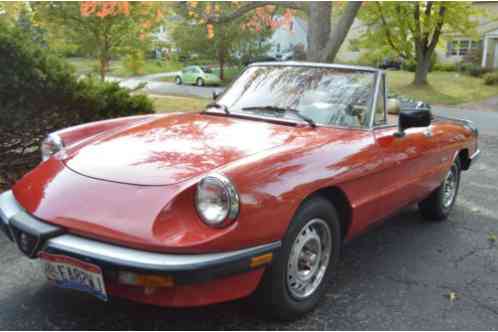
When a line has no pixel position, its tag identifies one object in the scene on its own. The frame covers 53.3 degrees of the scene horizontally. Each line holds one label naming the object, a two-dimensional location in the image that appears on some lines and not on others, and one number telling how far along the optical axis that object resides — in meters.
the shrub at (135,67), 33.31
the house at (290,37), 48.78
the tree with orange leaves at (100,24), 14.63
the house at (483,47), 36.28
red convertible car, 2.39
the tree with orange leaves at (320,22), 10.11
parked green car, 28.80
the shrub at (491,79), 25.52
